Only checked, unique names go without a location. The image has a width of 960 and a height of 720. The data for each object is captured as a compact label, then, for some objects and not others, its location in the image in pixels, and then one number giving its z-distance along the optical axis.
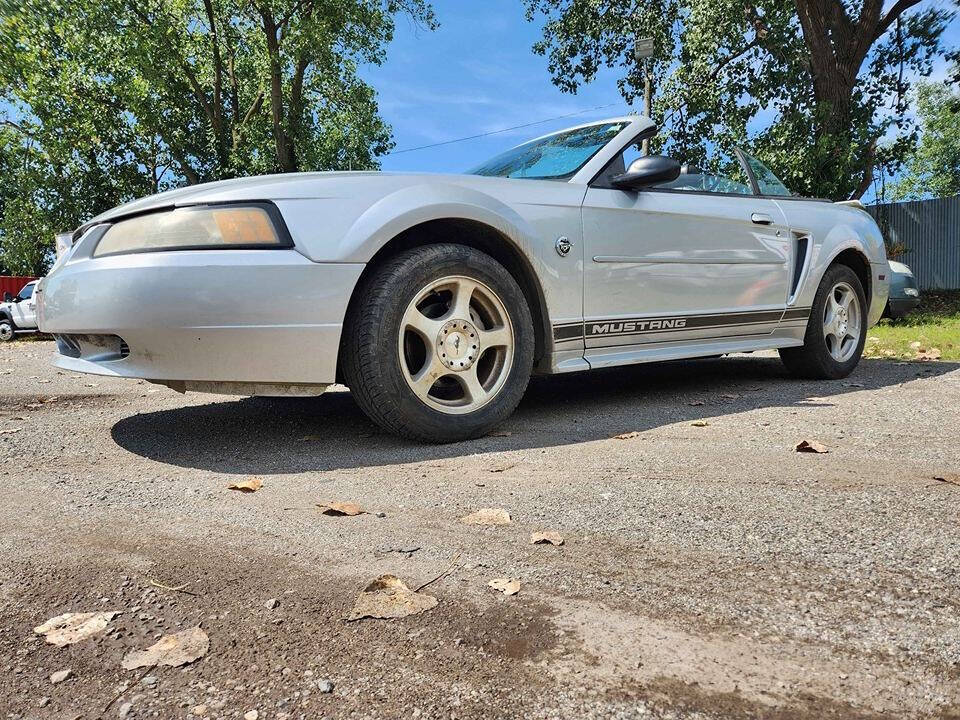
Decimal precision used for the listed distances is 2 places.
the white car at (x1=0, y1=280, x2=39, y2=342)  15.37
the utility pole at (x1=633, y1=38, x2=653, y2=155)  13.33
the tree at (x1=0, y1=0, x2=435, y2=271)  17.12
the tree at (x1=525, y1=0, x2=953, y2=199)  12.34
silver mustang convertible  2.64
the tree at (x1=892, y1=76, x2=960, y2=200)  38.08
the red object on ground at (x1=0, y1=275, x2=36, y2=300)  31.55
